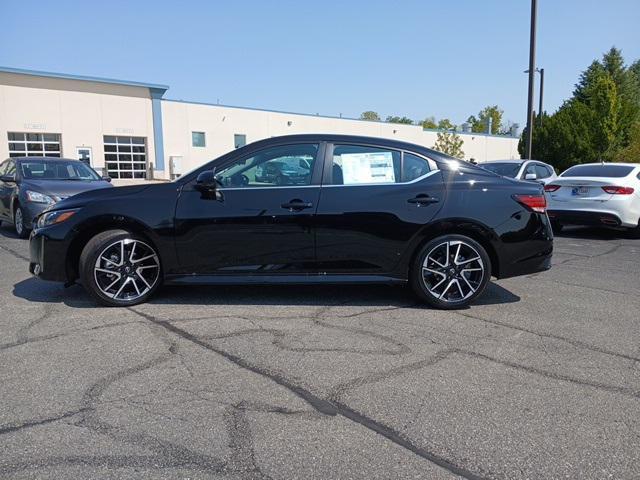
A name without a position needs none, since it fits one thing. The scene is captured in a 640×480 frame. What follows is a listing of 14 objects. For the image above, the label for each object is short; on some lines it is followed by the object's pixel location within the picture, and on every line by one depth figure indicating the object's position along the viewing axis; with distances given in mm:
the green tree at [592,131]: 27109
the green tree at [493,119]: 97125
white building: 28266
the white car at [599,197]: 9516
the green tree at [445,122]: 96500
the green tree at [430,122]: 110106
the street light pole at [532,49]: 16500
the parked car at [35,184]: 9047
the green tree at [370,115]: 121062
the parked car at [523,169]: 11789
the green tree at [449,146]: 27578
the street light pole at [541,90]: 30333
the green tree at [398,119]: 122750
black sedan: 4898
